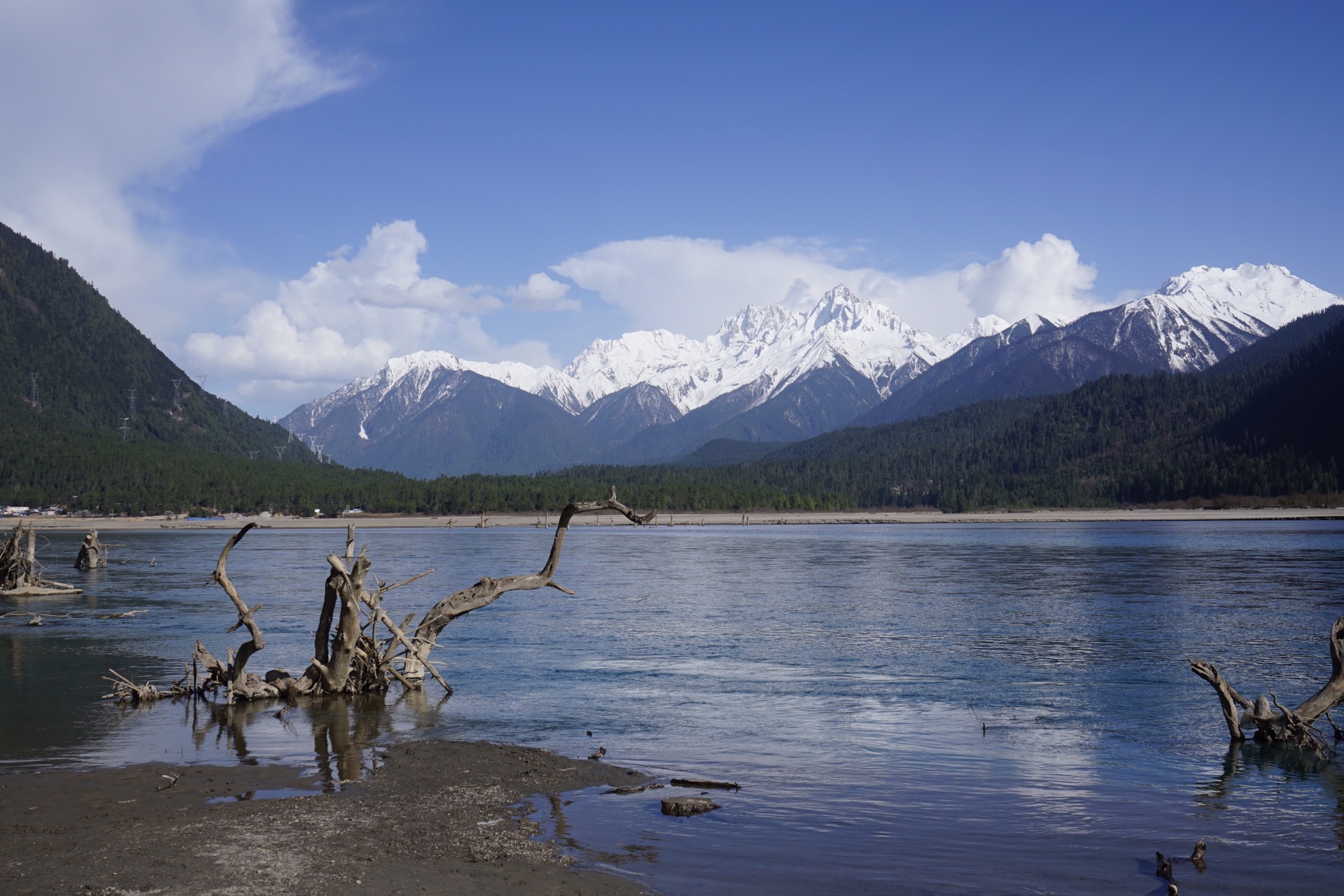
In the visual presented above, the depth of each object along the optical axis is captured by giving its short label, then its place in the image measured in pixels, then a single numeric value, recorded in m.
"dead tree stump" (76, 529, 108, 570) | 75.19
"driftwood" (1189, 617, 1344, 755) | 22.02
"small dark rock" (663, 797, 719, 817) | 17.47
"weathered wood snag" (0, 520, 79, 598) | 55.38
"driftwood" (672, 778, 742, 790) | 19.44
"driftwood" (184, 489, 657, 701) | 26.77
